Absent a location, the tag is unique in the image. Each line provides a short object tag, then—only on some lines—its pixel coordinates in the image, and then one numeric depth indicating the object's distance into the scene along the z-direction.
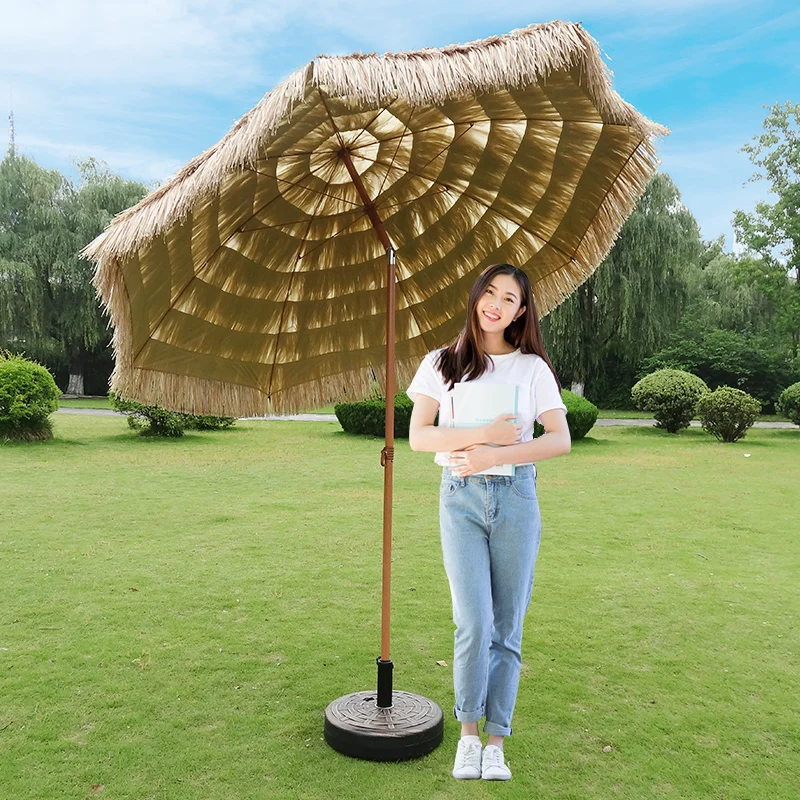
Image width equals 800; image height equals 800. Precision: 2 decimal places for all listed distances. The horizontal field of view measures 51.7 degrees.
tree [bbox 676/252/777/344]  24.47
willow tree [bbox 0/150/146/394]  22.36
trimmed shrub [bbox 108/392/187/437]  13.12
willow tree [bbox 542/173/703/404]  20.12
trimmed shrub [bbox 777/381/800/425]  16.31
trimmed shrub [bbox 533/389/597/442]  13.48
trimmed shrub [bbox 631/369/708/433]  15.36
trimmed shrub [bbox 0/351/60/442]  11.66
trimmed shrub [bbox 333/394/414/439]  13.70
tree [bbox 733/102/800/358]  18.52
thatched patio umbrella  2.30
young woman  2.40
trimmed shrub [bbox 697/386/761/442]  13.83
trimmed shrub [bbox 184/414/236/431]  14.30
